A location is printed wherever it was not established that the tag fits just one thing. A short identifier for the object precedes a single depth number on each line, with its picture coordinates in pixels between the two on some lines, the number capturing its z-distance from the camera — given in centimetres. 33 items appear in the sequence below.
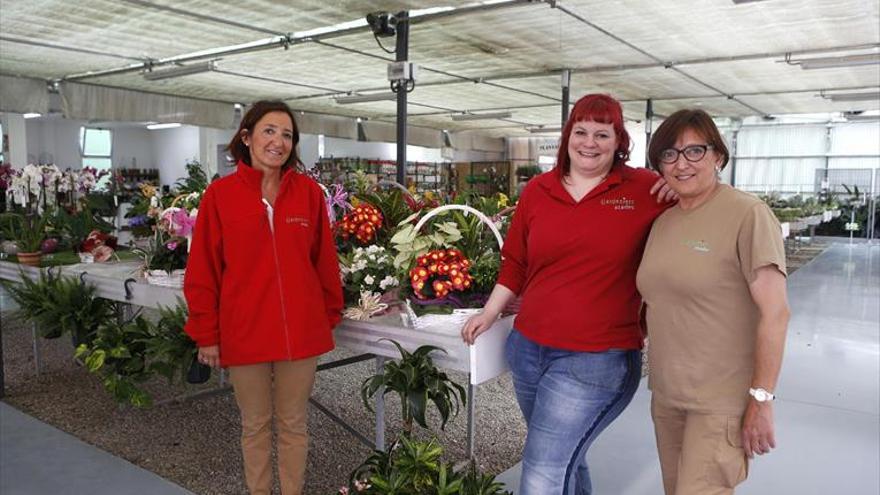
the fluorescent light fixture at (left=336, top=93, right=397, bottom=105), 994
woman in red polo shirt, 161
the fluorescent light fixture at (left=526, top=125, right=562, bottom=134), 1596
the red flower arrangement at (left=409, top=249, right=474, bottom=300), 211
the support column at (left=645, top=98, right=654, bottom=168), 1276
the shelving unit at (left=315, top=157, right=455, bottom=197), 1572
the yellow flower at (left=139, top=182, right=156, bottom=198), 398
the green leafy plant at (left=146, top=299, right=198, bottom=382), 269
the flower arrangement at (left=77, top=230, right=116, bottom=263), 372
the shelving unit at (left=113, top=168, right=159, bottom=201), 1869
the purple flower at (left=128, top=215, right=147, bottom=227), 371
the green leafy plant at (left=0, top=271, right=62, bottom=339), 337
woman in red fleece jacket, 196
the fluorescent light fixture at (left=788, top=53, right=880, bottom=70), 737
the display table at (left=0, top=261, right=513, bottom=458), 199
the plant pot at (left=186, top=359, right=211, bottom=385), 268
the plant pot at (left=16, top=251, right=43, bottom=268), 378
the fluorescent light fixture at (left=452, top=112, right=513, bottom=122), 1364
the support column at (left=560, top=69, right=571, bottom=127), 947
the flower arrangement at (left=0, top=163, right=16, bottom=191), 419
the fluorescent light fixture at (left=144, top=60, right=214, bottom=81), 800
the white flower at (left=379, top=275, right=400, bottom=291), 235
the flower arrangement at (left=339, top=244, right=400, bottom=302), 238
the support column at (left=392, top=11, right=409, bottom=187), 664
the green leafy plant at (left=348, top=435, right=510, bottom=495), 199
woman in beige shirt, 141
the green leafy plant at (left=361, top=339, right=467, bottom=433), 202
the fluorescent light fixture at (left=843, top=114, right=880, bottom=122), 1587
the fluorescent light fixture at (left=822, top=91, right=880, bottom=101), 988
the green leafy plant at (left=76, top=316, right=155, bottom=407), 292
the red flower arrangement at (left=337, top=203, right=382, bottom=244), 267
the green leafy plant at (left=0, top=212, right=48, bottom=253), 378
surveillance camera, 655
